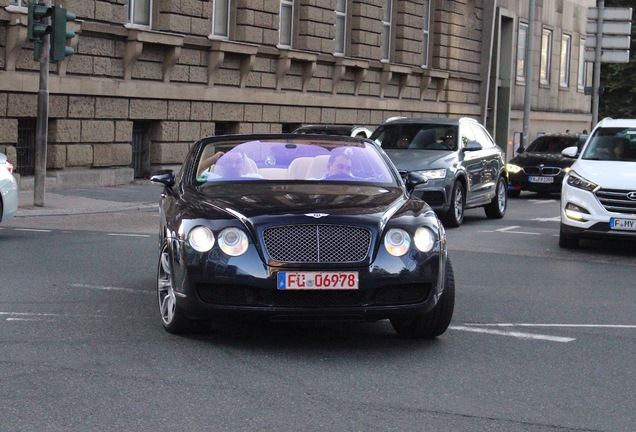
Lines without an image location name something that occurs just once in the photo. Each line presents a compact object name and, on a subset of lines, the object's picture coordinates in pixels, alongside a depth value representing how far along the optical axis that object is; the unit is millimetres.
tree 64188
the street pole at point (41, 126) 20016
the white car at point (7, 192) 14727
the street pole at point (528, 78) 37688
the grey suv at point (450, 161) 18344
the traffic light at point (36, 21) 19391
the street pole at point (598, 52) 35406
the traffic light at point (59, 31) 19406
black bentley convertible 7742
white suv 14836
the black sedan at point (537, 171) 27562
